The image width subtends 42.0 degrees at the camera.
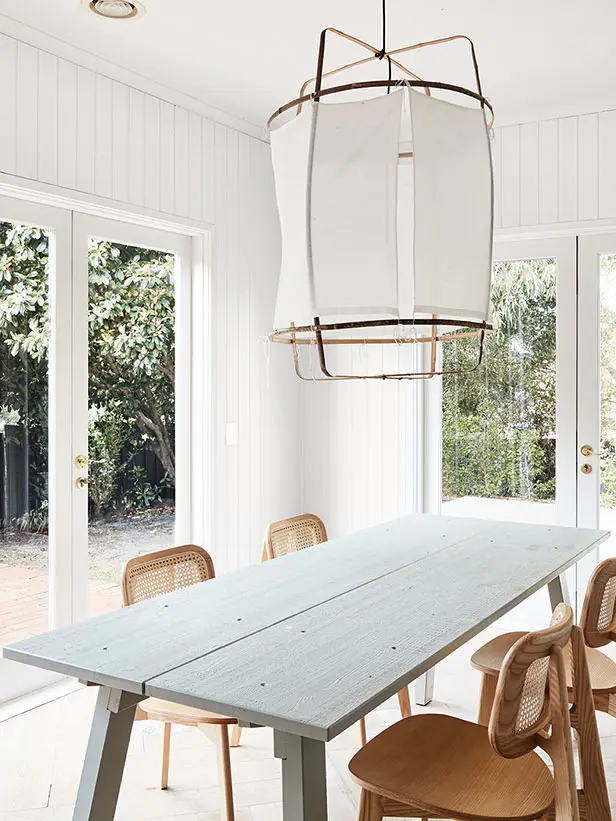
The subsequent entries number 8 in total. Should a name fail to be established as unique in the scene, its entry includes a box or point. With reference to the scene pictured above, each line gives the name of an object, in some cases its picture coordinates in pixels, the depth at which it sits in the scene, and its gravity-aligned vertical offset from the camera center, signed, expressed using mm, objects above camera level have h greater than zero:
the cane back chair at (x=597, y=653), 2199 -774
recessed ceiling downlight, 2824 +1393
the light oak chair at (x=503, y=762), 1545 -795
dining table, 1446 -531
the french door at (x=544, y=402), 4027 -21
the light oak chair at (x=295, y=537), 2748 -518
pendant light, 1803 +445
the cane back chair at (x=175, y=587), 2080 -574
